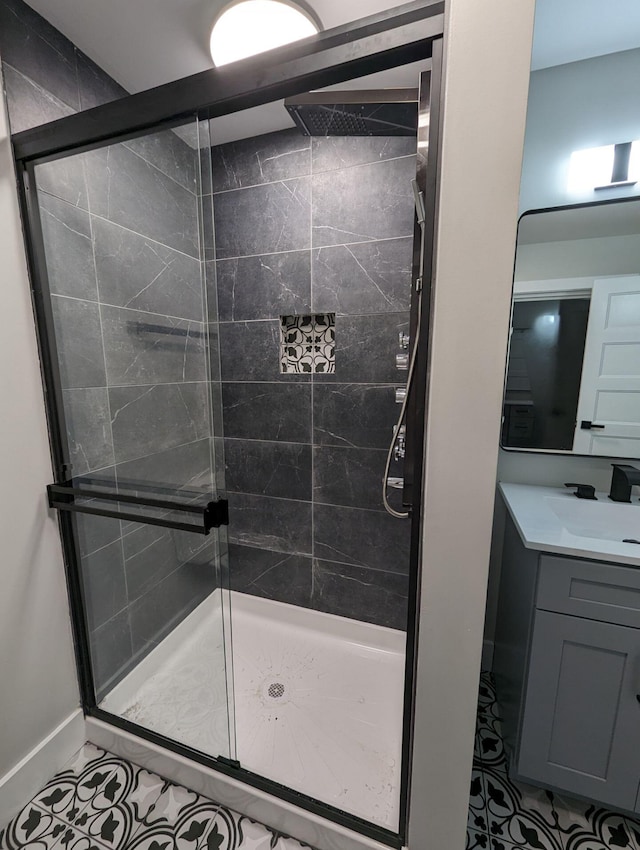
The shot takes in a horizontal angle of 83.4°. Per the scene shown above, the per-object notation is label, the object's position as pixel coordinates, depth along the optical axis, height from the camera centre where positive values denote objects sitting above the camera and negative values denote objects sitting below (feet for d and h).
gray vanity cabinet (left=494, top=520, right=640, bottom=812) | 3.33 -3.00
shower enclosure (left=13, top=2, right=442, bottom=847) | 3.44 -0.42
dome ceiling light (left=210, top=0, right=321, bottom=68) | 3.51 +3.45
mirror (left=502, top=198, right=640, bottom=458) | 4.57 +0.48
